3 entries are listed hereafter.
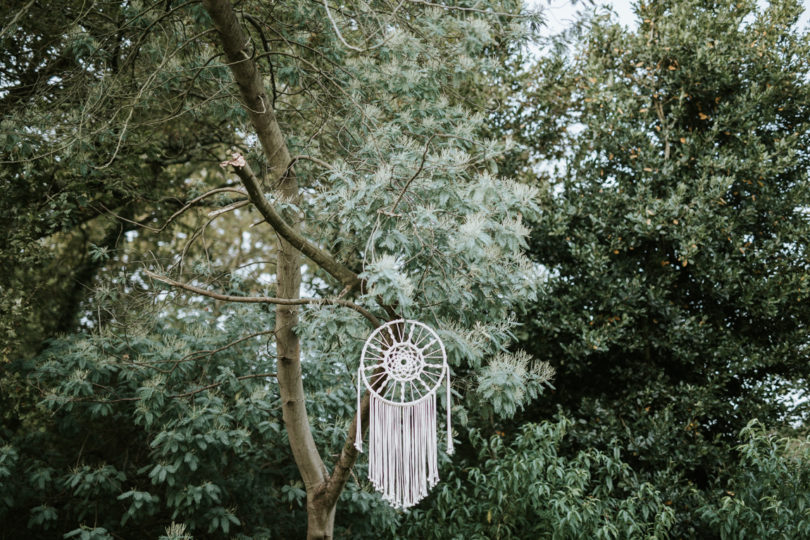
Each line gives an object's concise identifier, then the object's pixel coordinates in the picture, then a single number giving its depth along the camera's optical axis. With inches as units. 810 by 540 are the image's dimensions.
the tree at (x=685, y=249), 186.2
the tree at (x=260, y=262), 123.8
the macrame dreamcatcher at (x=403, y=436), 105.6
